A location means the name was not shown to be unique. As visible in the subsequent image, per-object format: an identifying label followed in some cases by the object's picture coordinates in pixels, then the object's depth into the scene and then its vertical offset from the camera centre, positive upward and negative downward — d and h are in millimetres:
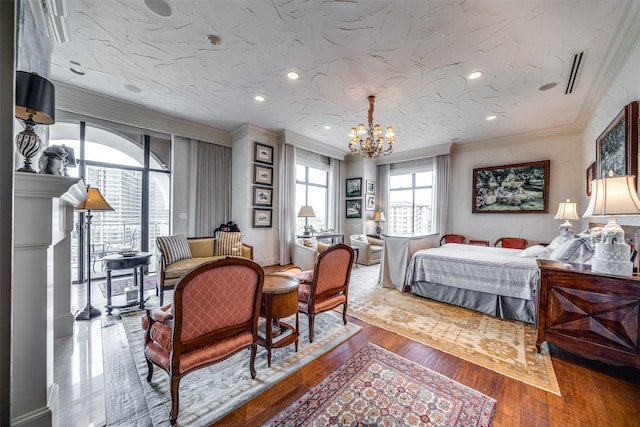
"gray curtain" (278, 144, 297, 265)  5637 +271
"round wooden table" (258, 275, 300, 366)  1934 -767
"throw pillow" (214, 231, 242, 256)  4289 -607
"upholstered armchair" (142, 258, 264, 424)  1383 -705
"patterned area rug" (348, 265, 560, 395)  2015 -1291
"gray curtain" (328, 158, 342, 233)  7236 +426
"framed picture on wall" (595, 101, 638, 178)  2211 +754
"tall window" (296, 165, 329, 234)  6645 +547
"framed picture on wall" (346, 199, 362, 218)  7156 +122
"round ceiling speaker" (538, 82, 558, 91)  3270 +1781
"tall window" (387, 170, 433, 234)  6699 +290
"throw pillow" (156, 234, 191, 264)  3439 -564
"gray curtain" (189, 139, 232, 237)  5051 +510
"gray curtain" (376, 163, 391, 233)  7414 +756
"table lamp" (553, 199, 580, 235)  3771 +26
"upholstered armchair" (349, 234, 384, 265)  5918 -951
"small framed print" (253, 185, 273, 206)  5301 +347
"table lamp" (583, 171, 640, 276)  1741 +16
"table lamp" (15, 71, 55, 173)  1315 +587
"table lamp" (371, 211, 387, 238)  7340 -177
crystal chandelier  3727 +1182
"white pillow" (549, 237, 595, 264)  2520 -396
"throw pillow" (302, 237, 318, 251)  5301 -700
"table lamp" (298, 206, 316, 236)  5629 -12
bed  2844 -875
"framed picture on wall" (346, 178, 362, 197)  7164 +755
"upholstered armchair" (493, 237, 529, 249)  5098 -616
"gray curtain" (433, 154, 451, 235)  6050 +509
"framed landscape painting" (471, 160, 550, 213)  5020 +570
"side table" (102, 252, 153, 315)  2854 -674
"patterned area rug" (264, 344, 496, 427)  1475 -1275
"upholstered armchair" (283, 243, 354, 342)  2258 -733
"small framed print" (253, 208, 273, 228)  5320 -159
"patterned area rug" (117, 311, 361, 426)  1504 -1280
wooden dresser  1830 -817
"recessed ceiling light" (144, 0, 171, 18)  2094 +1814
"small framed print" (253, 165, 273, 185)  5293 +820
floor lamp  2783 +12
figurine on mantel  1501 +304
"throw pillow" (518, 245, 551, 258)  3214 -522
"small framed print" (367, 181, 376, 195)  7273 +779
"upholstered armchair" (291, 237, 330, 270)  5005 -864
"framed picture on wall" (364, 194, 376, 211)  7203 +292
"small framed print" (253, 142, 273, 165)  5289 +1295
